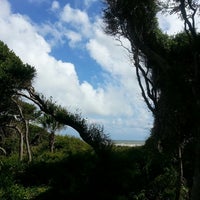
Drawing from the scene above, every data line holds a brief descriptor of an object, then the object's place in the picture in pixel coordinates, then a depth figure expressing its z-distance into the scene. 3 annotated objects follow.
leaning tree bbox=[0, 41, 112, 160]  8.54
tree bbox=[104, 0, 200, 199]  6.58
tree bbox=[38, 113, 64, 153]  16.66
